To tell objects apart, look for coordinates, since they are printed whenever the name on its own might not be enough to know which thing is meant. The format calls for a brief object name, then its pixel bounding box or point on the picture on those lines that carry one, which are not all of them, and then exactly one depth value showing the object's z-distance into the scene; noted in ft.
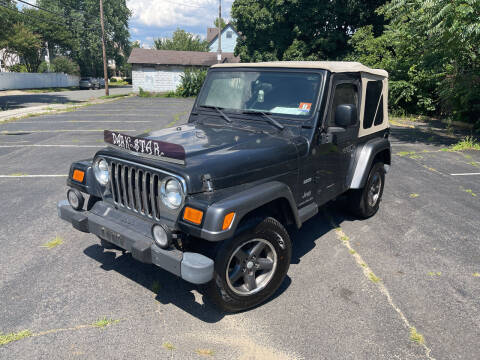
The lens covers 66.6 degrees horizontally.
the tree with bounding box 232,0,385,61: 74.64
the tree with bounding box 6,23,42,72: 134.10
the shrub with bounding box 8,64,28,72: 144.81
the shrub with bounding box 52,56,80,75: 167.43
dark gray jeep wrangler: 9.06
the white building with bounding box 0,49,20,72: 149.38
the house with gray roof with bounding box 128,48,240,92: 129.39
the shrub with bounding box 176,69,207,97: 112.57
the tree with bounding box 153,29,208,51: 219.41
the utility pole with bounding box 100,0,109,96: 112.14
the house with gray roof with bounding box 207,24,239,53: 188.03
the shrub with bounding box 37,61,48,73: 158.55
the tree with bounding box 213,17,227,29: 194.12
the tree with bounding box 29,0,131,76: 171.22
